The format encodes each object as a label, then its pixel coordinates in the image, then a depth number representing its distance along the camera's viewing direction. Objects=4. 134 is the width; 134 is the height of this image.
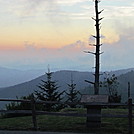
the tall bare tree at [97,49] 26.70
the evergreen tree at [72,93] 55.84
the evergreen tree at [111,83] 39.58
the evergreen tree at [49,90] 45.96
